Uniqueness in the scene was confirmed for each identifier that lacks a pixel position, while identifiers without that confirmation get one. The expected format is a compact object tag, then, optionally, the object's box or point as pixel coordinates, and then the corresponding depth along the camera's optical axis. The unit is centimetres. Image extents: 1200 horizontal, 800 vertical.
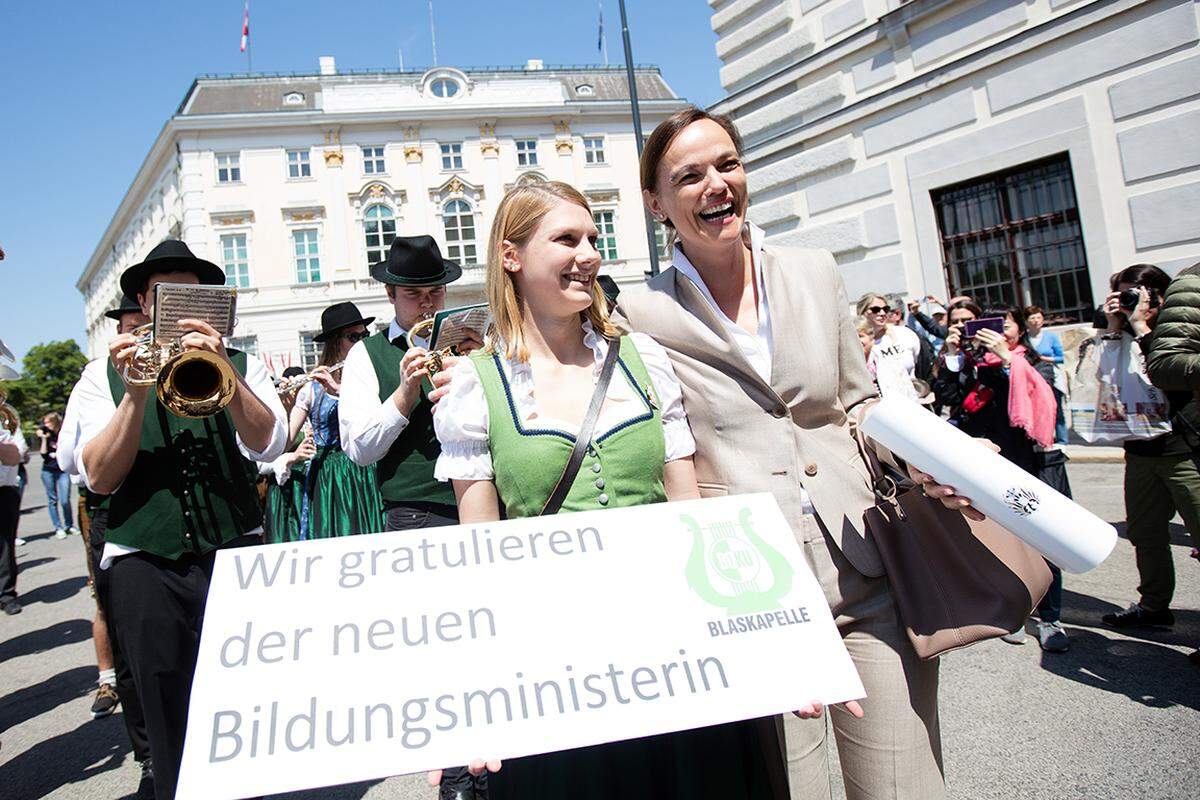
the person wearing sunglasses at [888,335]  551
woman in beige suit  191
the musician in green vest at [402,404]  332
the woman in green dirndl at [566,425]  176
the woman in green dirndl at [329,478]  489
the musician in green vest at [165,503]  259
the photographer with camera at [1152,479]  391
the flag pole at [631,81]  1275
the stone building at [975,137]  719
